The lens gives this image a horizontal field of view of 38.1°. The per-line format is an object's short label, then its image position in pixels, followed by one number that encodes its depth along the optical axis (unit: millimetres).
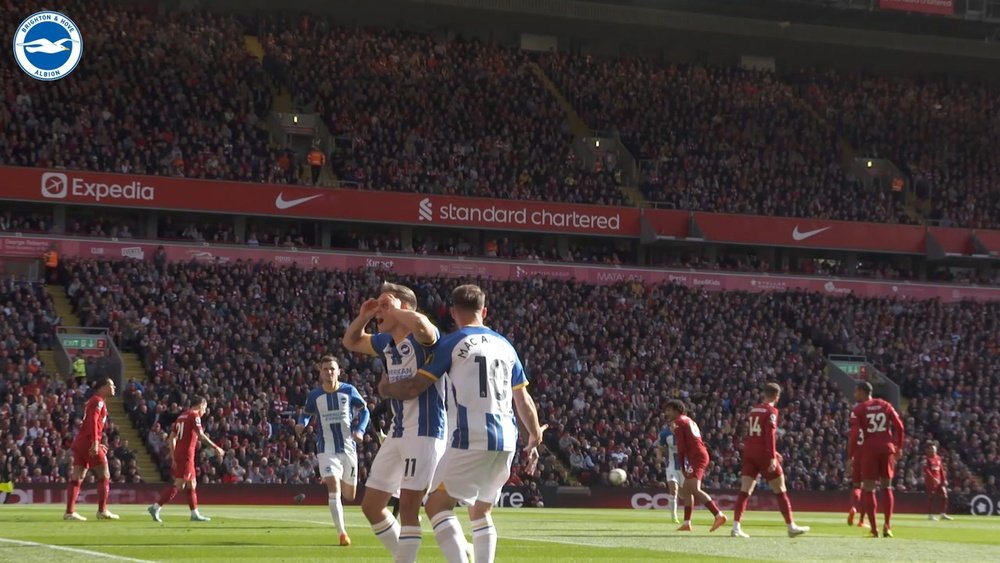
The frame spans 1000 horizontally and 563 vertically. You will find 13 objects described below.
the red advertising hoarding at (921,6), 57188
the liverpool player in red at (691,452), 24375
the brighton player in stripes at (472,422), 11039
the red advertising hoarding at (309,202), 46781
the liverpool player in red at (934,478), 36531
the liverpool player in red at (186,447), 24766
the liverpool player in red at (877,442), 23188
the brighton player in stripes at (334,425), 19281
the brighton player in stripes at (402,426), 11562
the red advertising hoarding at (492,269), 46750
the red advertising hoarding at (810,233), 56469
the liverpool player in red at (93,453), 24469
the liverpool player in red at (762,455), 22125
